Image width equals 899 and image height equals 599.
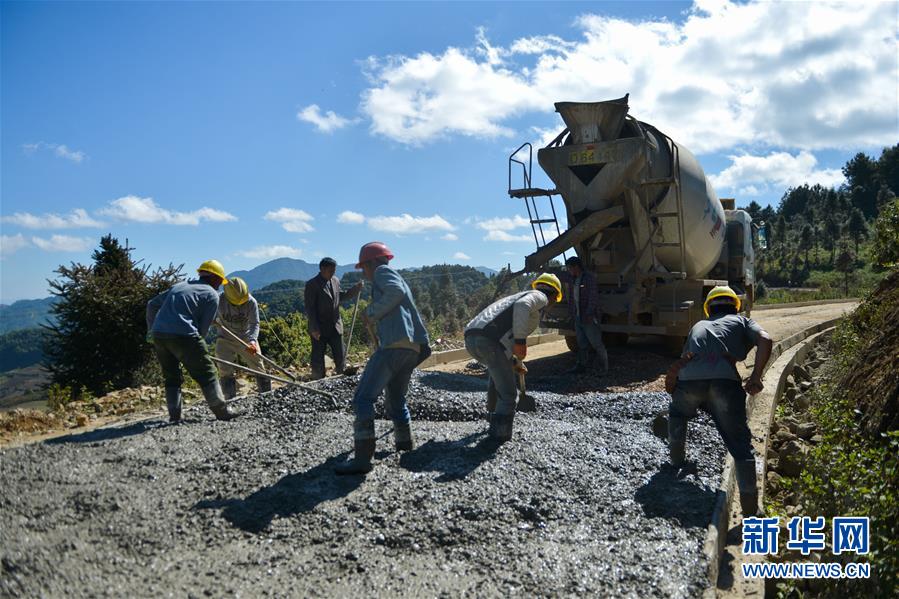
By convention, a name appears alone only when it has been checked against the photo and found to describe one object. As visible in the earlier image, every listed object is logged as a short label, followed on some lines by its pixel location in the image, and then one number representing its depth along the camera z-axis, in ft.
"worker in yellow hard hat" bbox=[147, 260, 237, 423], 17.87
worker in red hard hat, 14.10
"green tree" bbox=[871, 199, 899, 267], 26.53
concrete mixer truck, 28.32
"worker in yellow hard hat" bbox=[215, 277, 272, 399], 23.07
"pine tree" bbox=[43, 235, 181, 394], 35.09
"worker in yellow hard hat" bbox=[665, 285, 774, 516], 12.99
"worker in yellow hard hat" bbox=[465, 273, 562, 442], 16.22
